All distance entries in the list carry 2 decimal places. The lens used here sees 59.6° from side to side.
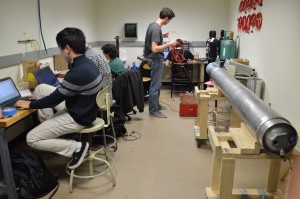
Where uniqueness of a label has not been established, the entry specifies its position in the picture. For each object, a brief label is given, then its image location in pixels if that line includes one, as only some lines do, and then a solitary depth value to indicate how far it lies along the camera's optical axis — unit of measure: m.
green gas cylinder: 4.51
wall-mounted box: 5.80
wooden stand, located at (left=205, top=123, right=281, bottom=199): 1.56
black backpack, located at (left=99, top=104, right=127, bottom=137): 3.14
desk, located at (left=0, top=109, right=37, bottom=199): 1.79
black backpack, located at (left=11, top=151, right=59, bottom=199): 2.04
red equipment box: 3.99
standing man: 3.62
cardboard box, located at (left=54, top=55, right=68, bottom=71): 3.96
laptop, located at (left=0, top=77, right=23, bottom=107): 2.08
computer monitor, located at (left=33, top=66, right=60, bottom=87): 2.71
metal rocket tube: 1.31
